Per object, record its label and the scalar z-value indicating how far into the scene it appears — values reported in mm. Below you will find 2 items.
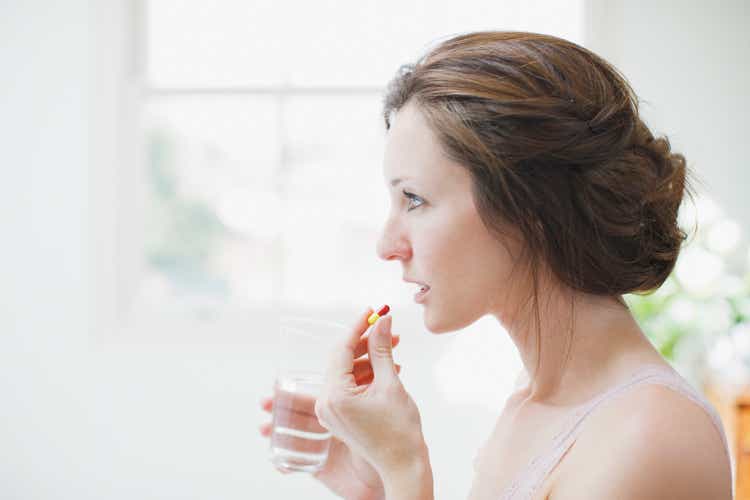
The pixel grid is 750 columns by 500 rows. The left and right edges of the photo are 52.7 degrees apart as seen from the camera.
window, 3141
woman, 965
